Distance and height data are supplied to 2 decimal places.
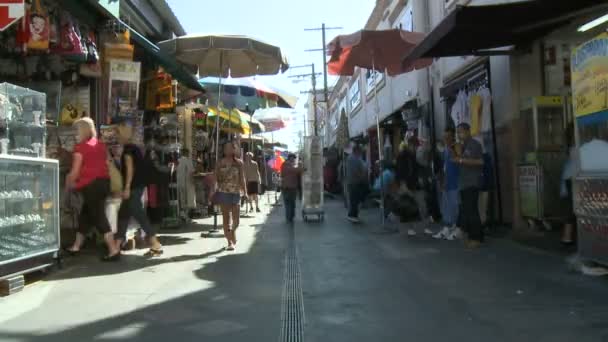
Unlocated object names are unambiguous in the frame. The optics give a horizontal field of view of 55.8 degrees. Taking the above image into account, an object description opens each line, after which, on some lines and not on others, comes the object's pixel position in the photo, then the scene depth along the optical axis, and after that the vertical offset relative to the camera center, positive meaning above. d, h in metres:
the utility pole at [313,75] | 49.76 +10.04
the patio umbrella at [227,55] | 9.24 +2.40
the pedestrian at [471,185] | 8.07 -0.02
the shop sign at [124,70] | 8.78 +1.88
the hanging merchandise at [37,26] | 6.93 +2.05
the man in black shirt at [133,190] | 7.59 +0.03
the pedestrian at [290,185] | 13.09 +0.08
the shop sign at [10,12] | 5.41 +1.73
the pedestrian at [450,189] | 8.95 -0.08
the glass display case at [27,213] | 5.55 -0.19
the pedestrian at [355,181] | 12.41 +0.12
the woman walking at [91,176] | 7.10 +0.22
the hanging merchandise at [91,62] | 8.05 +1.90
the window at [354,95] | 28.17 +4.77
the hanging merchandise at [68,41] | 7.46 +2.00
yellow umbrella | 15.32 +1.94
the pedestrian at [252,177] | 15.77 +0.34
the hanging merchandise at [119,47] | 8.72 +2.22
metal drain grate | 4.37 -1.06
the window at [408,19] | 15.63 +4.78
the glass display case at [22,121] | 5.85 +0.79
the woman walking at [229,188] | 8.49 +0.03
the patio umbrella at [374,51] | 10.05 +2.51
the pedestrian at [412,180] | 9.91 +0.09
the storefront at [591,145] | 5.65 +0.37
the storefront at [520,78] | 7.52 +1.76
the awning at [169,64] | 9.33 +2.30
